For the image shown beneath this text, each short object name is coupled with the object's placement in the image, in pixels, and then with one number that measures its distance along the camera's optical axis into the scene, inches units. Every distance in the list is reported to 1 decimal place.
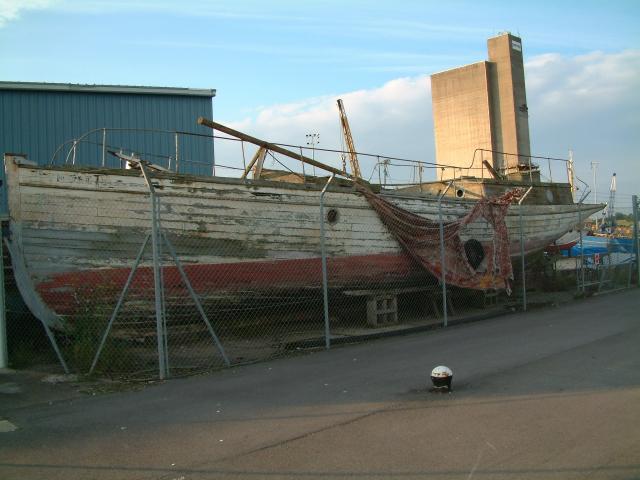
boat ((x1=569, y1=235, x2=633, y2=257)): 674.0
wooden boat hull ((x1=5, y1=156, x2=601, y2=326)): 335.6
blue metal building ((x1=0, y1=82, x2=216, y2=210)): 610.9
